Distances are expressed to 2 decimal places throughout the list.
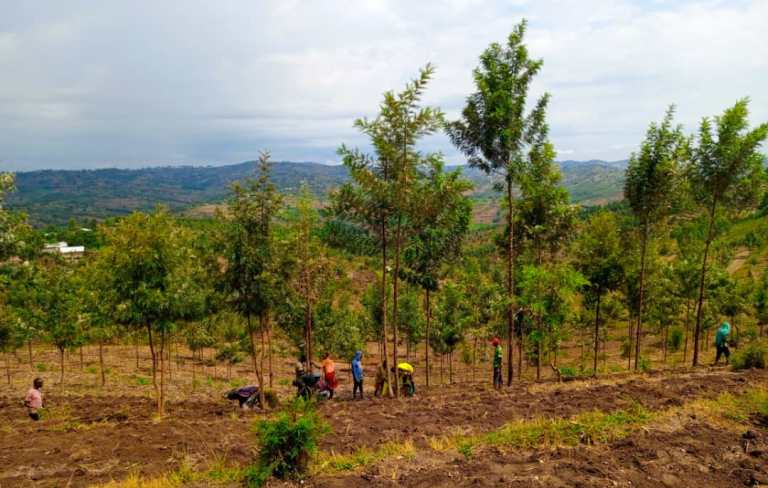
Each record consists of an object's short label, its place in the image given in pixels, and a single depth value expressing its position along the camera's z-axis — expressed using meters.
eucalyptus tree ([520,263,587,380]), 16.89
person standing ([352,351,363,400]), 19.23
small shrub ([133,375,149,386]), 25.82
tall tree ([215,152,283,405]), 15.45
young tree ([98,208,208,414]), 14.33
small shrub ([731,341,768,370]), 17.81
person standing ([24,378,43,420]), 15.45
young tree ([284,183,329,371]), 18.00
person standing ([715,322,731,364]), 20.75
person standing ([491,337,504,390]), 19.64
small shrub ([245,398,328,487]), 8.29
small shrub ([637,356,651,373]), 21.66
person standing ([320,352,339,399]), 18.95
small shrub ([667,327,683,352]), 33.75
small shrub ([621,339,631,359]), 33.75
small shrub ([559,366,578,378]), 22.63
